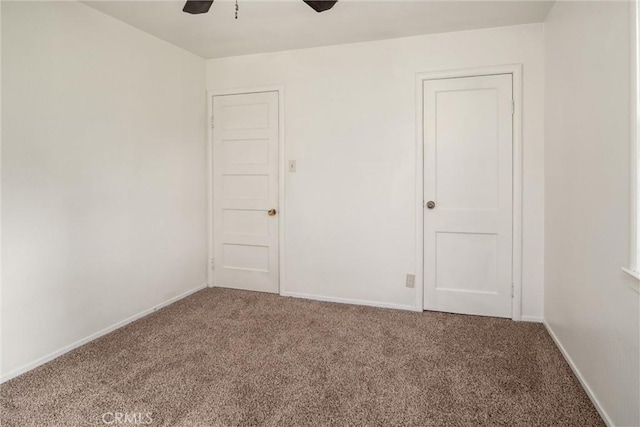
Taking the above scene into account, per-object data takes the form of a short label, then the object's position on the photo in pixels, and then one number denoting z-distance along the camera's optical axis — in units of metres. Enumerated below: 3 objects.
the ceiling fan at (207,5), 2.18
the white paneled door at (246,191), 3.44
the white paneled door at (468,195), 2.78
